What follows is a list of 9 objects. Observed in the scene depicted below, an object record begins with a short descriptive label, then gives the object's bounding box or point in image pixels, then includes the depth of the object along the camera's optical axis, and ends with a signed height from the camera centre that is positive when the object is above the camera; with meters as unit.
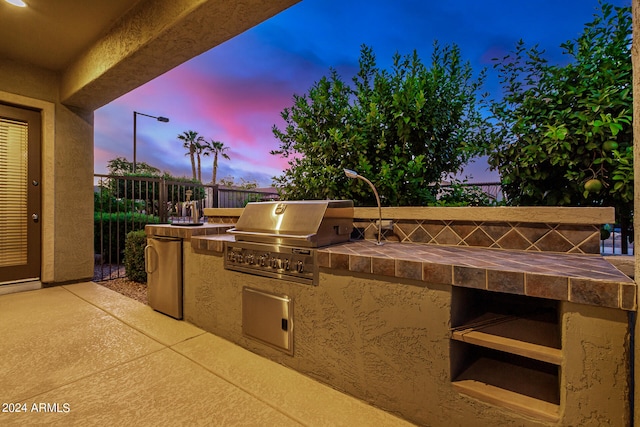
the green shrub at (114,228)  5.64 -0.37
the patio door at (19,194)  3.61 +0.23
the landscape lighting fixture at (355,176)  2.09 +0.27
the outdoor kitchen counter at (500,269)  1.00 -0.26
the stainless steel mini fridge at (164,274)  2.76 -0.65
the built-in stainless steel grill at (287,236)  1.82 -0.17
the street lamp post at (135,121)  11.03 +3.61
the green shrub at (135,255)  4.26 -0.70
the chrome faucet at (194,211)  3.14 +0.00
